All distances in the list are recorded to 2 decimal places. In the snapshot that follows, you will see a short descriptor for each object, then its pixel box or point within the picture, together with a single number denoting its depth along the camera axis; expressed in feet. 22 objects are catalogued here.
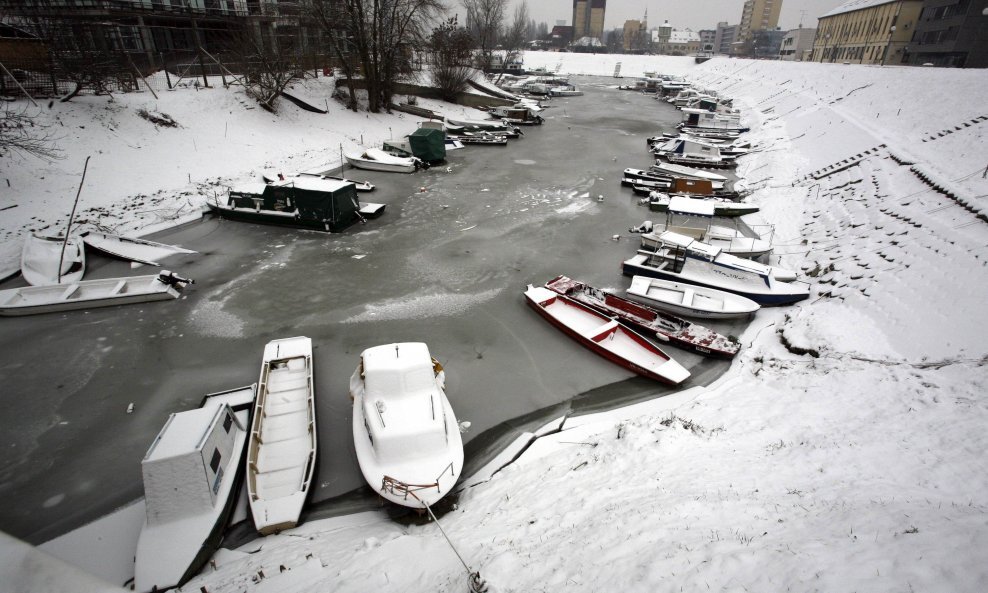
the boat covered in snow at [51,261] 48.06
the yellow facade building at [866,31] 182.60
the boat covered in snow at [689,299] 43.50
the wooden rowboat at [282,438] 24.61
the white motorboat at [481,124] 132.30
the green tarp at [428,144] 94.73
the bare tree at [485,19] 235.40
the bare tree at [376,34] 112.57
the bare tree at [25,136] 59.64
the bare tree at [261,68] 103.14
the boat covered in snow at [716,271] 45.68
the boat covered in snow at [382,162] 90.07
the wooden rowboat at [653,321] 39.50
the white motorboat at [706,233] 54.08
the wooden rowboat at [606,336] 36.76
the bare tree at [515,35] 282.34
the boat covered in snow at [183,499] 21.49
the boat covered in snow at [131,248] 53.31
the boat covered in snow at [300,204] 60.85
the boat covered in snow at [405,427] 25.21
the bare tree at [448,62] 151.53
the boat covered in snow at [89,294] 43.32
